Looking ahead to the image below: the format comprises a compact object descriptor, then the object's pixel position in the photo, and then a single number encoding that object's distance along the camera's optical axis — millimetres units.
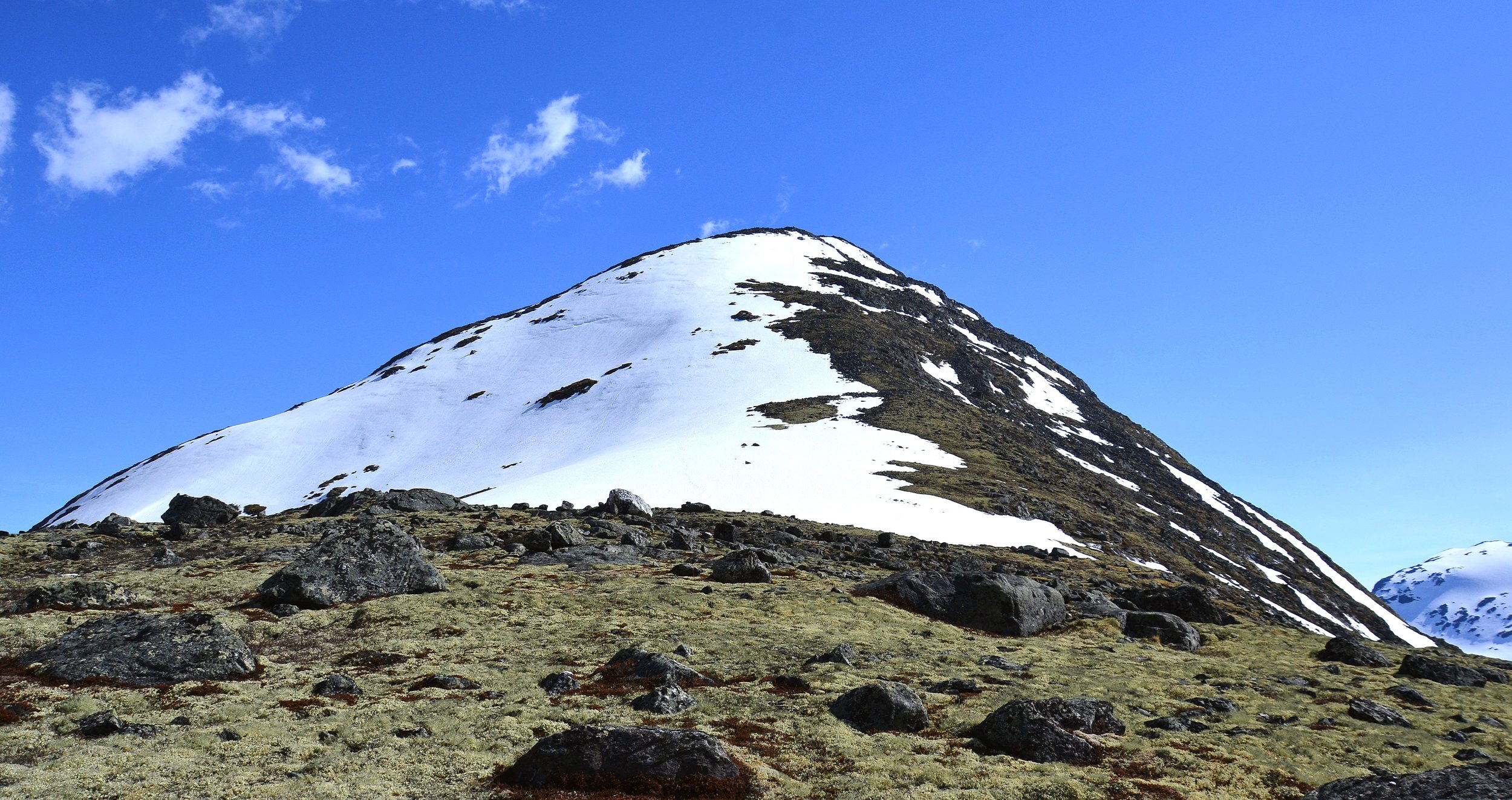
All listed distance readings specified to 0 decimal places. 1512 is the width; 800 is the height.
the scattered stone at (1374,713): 22984
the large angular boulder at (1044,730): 19203
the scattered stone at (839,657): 26297
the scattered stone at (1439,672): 28375
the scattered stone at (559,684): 23125
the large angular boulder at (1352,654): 31047
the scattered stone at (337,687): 22609
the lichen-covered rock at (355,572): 31328
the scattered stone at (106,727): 19172
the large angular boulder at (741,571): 37781
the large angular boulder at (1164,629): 33219
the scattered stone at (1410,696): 25266
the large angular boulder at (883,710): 20906
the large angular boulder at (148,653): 22984
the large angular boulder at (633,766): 16766
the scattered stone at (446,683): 23281
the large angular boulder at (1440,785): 13992
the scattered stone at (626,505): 54406
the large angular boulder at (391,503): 54938
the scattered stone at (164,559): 38303
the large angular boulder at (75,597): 30094
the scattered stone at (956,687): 23953
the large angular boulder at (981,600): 33688
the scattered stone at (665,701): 21375
